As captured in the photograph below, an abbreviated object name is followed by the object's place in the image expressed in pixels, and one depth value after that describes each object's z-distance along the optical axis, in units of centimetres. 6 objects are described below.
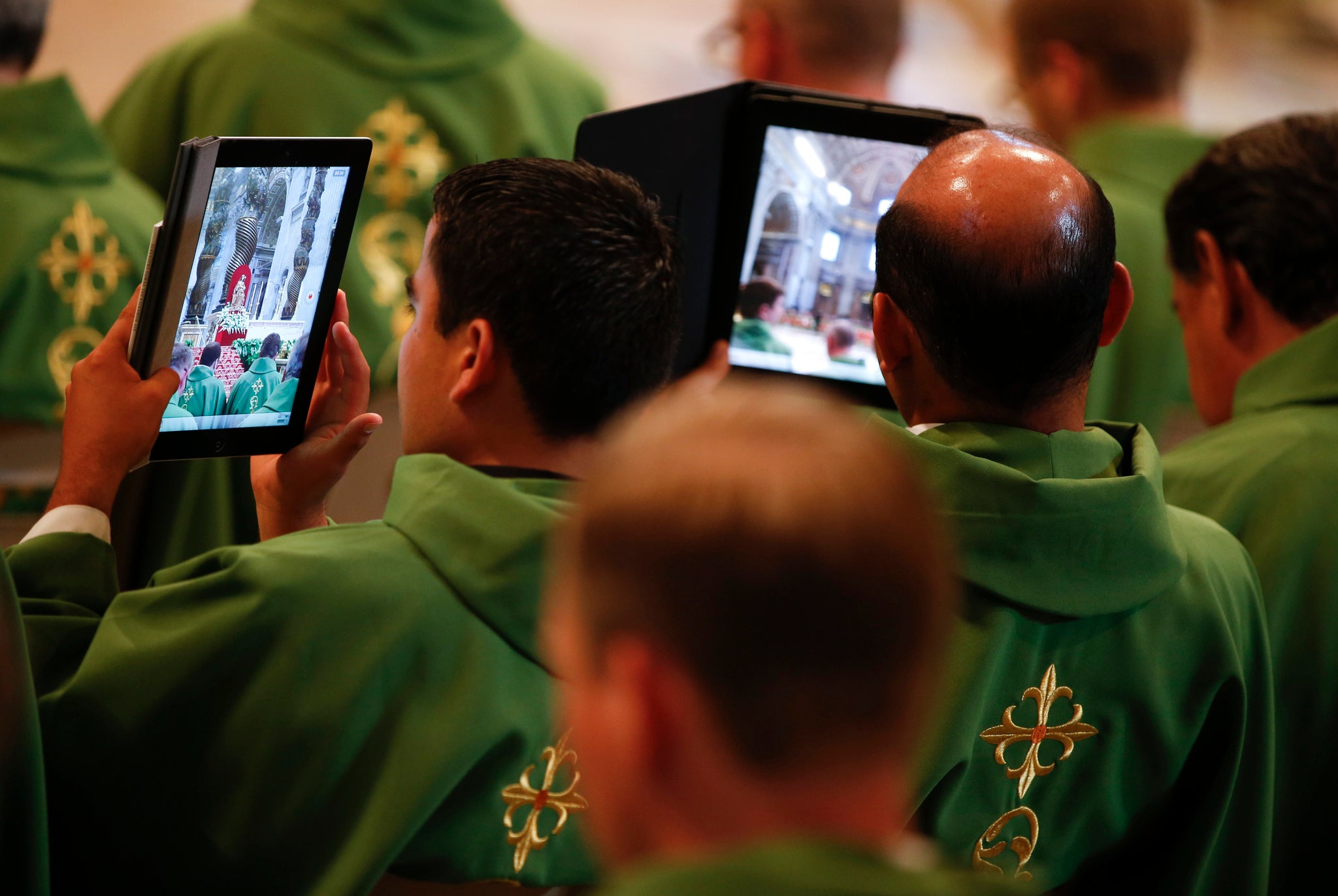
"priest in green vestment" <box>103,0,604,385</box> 665
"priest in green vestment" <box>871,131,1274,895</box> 522
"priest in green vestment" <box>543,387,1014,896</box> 474
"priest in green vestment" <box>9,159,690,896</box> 518
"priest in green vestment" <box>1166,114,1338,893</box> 556
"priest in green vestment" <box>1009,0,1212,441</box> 691
